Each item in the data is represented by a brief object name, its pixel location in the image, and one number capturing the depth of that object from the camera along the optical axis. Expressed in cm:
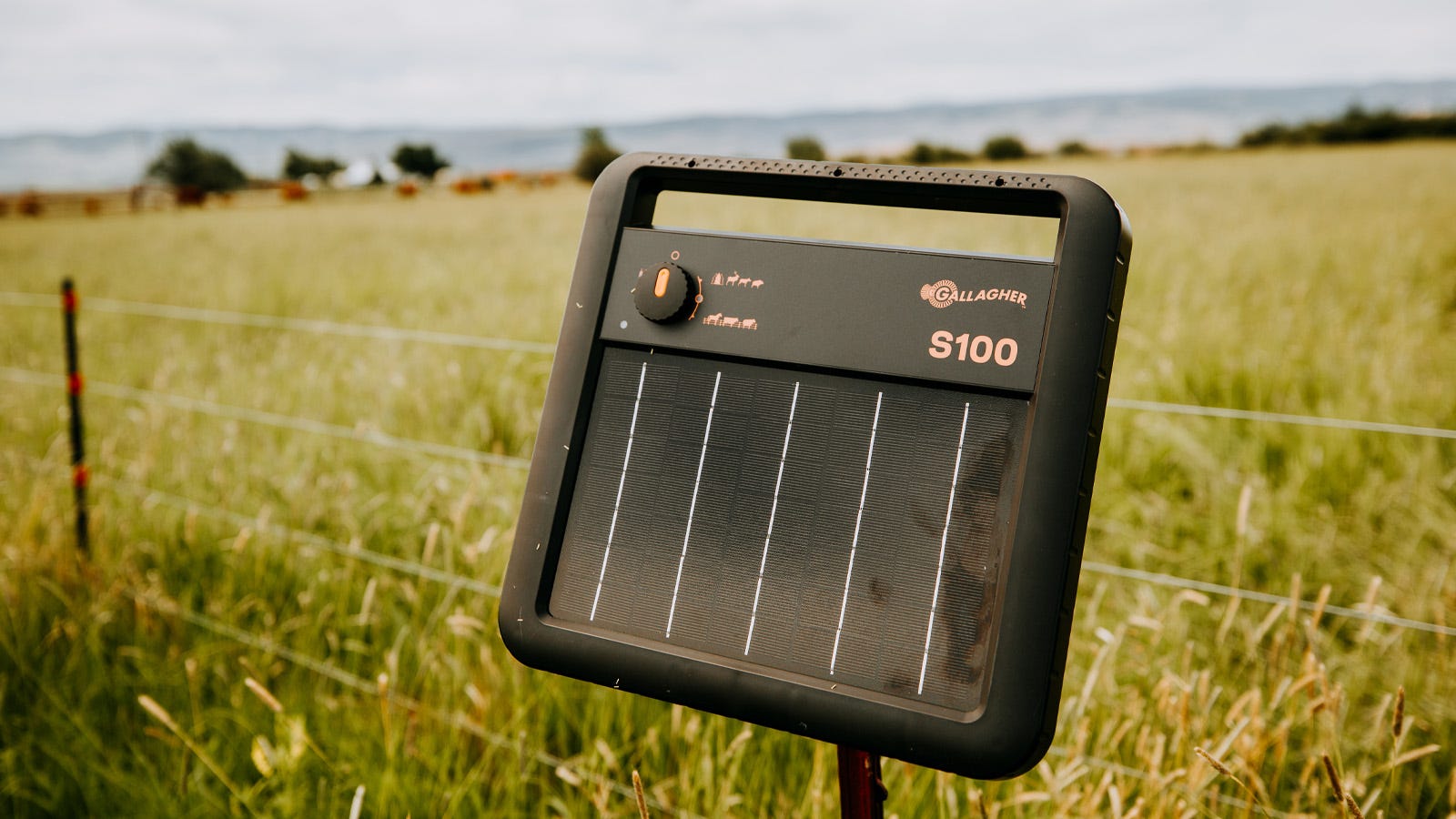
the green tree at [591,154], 4101
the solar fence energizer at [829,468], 97
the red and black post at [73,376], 320
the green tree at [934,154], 3547
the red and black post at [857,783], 116
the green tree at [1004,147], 4371
